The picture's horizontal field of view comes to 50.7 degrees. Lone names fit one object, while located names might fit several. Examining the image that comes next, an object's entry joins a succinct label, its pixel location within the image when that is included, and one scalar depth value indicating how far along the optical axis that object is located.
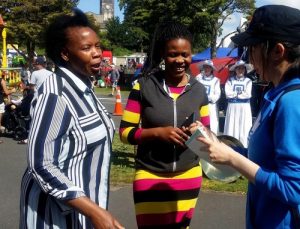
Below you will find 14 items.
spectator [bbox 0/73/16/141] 7.01
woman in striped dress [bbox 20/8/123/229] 1.34
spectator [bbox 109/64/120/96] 17.56
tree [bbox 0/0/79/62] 28.14
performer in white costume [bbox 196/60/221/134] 6.27
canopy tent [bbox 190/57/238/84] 9.63
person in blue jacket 1.20
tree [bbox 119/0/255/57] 23.06
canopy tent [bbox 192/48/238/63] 17.37
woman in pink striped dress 2.06
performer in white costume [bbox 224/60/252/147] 6.10
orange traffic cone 10.39
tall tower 95.06
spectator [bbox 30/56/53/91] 6.90
